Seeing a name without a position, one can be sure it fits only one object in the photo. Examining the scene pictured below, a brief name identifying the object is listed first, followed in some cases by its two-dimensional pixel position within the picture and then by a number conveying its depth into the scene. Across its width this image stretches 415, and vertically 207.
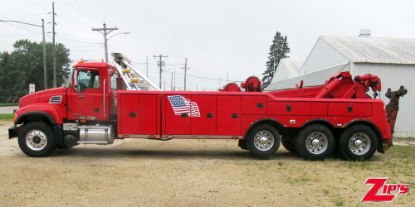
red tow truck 11.12
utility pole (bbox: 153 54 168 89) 71.75
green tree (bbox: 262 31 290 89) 83.06
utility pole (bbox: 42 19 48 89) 39.89
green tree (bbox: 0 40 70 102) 79.69
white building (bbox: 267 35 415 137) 19.25
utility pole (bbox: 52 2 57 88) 42.31
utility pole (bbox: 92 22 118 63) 39.94
